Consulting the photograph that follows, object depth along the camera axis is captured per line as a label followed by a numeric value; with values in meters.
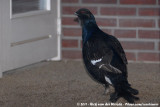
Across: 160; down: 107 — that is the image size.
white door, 11.59
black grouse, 9.42
